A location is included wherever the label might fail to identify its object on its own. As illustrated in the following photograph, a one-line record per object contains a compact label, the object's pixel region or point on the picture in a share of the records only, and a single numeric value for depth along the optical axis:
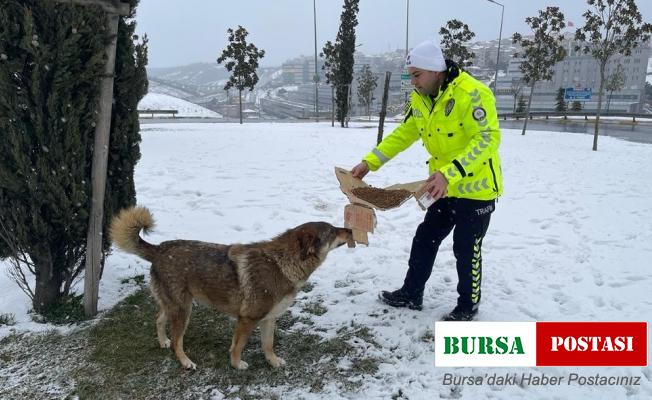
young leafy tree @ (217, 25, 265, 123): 31.86
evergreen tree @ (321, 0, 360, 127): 32.34
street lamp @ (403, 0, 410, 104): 35.70
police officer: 3.58
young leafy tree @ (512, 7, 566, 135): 23.56
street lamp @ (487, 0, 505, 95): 34.03
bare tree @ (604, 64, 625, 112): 45.75
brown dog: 3.59
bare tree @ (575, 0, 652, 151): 17.52
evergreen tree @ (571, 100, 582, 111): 53.56
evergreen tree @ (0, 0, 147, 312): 3.62
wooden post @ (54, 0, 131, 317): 3.96
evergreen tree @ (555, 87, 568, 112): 52.66
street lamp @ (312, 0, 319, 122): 42.77
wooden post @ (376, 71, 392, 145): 10.91
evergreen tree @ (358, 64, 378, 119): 51.09
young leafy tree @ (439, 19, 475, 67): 26.81
